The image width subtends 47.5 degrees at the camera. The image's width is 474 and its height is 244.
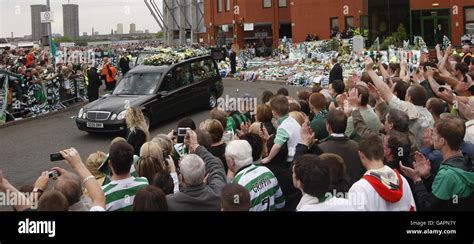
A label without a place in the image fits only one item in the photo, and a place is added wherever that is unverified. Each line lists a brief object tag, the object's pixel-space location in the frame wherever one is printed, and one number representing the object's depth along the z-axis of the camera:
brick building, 36.88
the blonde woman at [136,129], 8.89
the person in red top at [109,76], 23.44
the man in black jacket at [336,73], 16.09
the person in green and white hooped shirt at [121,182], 5.03
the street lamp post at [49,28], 21.11
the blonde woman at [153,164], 5.75
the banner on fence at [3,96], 17.80
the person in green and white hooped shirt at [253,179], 5.03
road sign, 19.88
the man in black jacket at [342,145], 5.92
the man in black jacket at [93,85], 20.59
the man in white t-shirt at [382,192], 4.43
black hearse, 14.85
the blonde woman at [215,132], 6.79
